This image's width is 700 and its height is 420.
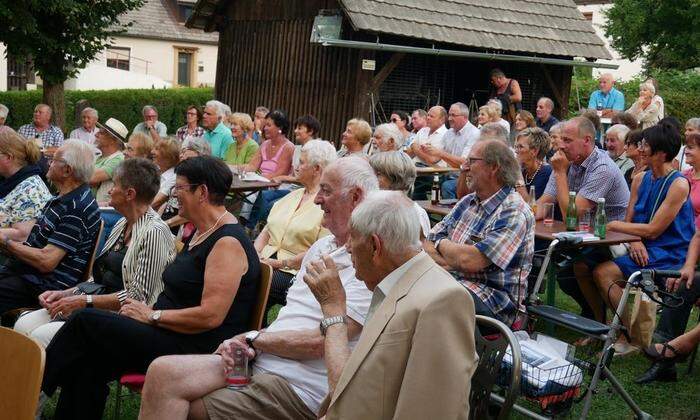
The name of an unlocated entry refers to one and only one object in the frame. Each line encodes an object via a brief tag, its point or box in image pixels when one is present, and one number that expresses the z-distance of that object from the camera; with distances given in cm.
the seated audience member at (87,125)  1384
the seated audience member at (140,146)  819
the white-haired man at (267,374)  356
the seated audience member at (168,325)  404
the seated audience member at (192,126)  1366
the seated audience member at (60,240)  536
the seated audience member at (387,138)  878
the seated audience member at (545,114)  1209
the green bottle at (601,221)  601
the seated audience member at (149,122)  1470
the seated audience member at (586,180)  642
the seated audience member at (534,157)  729
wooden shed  1473
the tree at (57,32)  1446
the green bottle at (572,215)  629
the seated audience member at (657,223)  609
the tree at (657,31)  3222
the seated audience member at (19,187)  596
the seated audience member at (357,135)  886
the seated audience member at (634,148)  745
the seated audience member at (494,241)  456
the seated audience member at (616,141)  876
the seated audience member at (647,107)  1421
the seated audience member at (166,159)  780
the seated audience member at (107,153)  852
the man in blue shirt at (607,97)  1553
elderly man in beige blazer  263
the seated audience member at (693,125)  768
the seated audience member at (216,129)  1242
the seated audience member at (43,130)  1370
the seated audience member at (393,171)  529
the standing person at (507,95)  1388
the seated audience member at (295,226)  563
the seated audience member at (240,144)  1140
